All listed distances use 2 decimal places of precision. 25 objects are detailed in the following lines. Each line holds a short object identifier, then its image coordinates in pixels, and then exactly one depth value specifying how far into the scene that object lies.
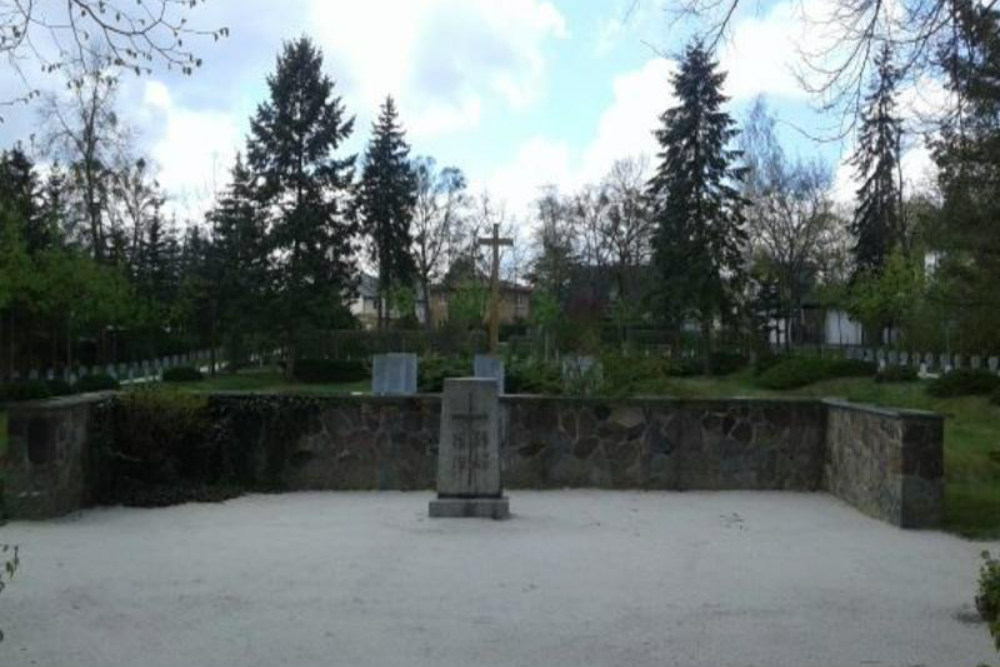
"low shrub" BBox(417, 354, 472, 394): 28.62
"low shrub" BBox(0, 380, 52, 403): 29.12
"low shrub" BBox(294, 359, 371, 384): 46.47
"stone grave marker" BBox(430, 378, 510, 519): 12.19
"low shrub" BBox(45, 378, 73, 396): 31.09
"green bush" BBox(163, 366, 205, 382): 40.54
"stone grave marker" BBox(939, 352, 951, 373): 39.19
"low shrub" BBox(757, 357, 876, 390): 37.03
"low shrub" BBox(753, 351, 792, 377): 42.81
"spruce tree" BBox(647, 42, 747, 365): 50.19
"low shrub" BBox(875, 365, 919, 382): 35.69
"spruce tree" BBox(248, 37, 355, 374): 48.31
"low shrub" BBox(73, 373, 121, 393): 33.56
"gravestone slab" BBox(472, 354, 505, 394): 24.58
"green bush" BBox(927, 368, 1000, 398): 30.17
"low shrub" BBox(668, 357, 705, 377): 46.31
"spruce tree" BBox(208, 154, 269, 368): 47.28
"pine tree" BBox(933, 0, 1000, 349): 7.26
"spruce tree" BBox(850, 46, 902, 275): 48.47
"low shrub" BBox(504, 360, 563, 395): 19.45
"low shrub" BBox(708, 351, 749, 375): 47.22
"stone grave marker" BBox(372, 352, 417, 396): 26.67
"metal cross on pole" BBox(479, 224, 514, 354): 30.03
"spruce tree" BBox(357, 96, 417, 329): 61.34
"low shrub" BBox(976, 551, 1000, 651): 6.49
